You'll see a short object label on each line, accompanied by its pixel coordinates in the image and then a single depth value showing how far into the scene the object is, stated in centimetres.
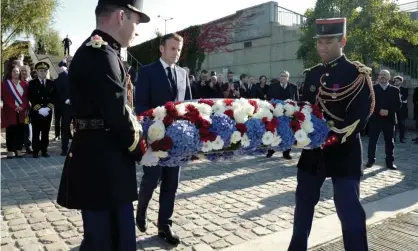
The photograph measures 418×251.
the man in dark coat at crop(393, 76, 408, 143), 1259
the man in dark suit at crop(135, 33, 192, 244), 395
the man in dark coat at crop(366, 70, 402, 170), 853
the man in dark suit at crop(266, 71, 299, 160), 935
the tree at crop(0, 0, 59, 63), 2122
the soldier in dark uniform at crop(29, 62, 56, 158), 909
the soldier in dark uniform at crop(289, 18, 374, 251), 316
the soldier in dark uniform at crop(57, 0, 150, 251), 222
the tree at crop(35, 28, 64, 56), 2535
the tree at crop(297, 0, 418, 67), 1499
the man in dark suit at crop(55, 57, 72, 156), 922
